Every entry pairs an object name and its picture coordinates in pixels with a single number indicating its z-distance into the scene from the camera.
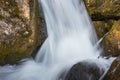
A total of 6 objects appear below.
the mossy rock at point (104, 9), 8.75
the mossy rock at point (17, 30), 6.68
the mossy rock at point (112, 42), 7.55
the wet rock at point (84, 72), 5.67
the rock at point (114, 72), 5.12
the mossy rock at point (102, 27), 8.65
